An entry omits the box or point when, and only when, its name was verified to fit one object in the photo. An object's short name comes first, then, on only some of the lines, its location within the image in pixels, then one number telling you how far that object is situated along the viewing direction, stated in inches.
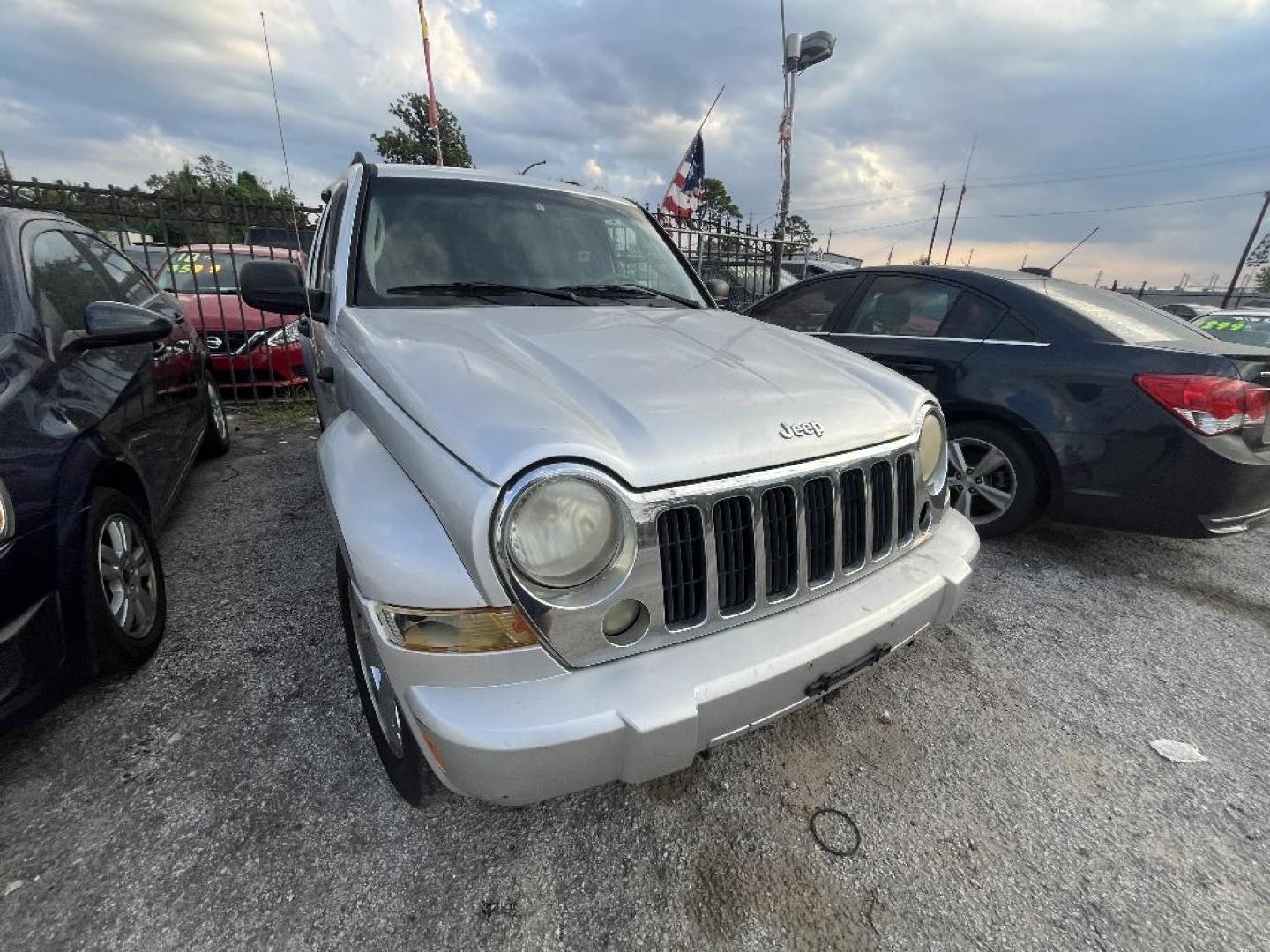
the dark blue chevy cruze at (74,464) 66.3
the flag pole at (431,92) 390.7
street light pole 289.9
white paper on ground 81.7
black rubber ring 66.8
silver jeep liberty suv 49.6
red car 240.5
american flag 346.0
